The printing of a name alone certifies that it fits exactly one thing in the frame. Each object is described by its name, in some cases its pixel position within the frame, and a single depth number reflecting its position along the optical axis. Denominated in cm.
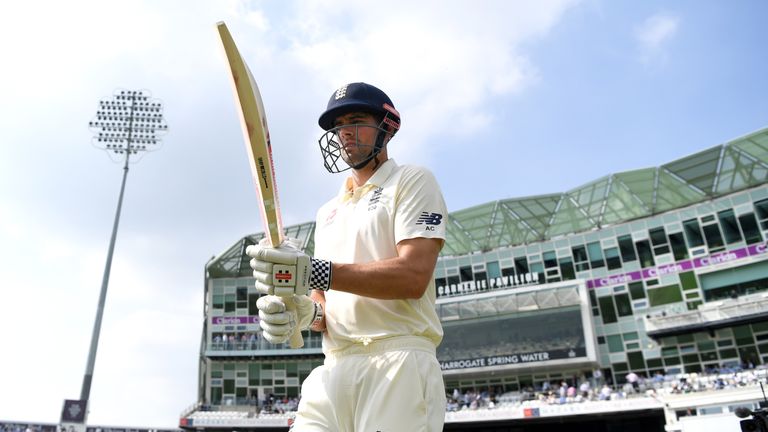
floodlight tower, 3897
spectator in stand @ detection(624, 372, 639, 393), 3494
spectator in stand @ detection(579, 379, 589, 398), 3493
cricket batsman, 266
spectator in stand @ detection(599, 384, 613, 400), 3325
